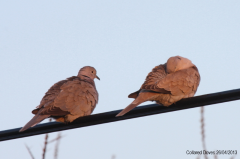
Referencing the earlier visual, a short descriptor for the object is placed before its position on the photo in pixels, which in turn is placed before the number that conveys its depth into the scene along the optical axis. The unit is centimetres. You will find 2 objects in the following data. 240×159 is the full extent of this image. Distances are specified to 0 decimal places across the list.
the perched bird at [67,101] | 1051
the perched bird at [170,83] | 1030
